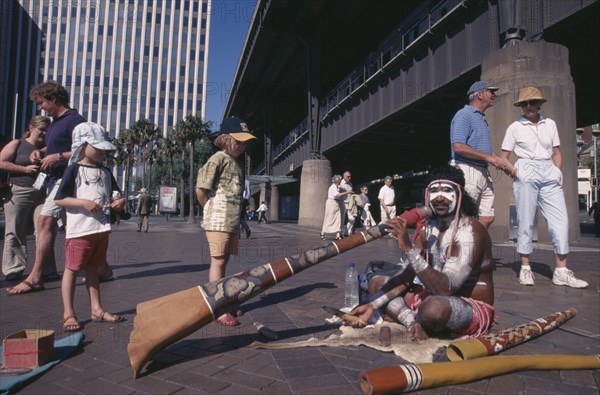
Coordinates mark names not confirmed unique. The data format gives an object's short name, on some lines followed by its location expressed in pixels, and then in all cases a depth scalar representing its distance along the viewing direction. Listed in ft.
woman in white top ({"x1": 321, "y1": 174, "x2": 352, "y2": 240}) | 38.32
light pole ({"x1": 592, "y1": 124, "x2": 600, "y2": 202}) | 167.23
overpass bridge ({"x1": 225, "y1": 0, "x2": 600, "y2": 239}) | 33.65
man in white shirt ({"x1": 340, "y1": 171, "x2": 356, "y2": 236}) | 39.15
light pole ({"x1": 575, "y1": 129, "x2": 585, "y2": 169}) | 266.30
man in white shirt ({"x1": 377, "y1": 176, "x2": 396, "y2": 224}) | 43.50
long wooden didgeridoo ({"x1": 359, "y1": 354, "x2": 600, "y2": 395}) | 6.27
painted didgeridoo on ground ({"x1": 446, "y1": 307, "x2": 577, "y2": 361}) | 7.61
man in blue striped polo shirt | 13.97
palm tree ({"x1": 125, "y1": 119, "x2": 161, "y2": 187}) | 191.21
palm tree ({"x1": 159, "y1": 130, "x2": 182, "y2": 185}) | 205.36
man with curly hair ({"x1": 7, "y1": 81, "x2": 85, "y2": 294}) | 13.79
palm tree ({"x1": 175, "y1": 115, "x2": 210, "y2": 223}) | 132.67
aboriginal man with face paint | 8.60
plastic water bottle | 13.06
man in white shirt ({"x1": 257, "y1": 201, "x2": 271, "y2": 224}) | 107.53
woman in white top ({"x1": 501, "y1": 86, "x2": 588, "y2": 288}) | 15.58
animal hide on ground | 8.21
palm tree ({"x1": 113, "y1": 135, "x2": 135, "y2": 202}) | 194.90
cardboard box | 7.52
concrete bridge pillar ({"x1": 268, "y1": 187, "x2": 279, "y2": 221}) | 129.08
